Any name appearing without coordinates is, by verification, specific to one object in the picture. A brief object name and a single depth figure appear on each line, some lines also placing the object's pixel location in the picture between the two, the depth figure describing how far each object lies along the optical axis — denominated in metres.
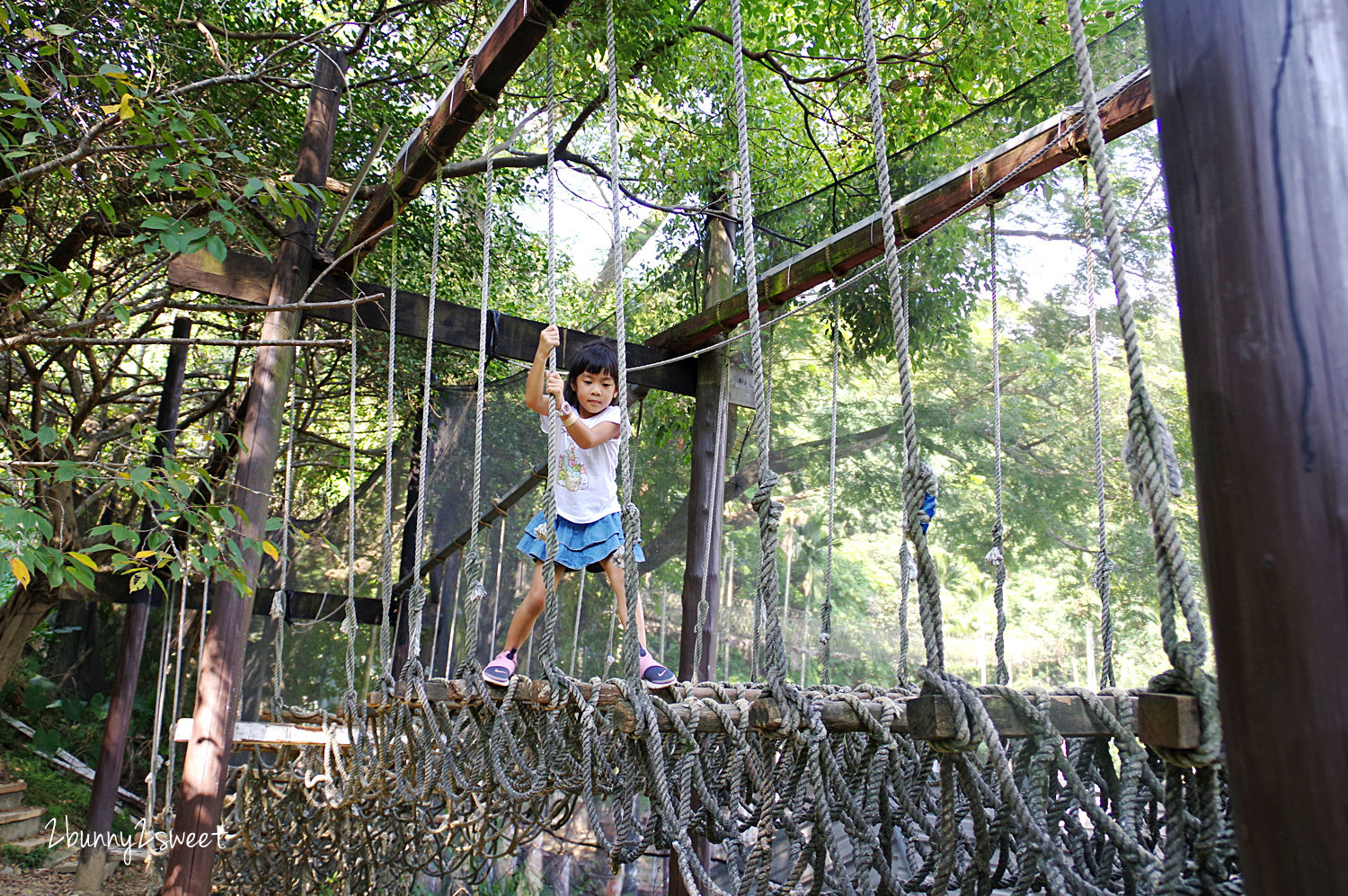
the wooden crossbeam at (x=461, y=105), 1.85
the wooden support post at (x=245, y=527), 2.45
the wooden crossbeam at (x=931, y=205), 1.96
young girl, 2.11
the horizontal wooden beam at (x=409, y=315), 2.69
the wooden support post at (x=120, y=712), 4.18
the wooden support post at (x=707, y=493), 3.39
